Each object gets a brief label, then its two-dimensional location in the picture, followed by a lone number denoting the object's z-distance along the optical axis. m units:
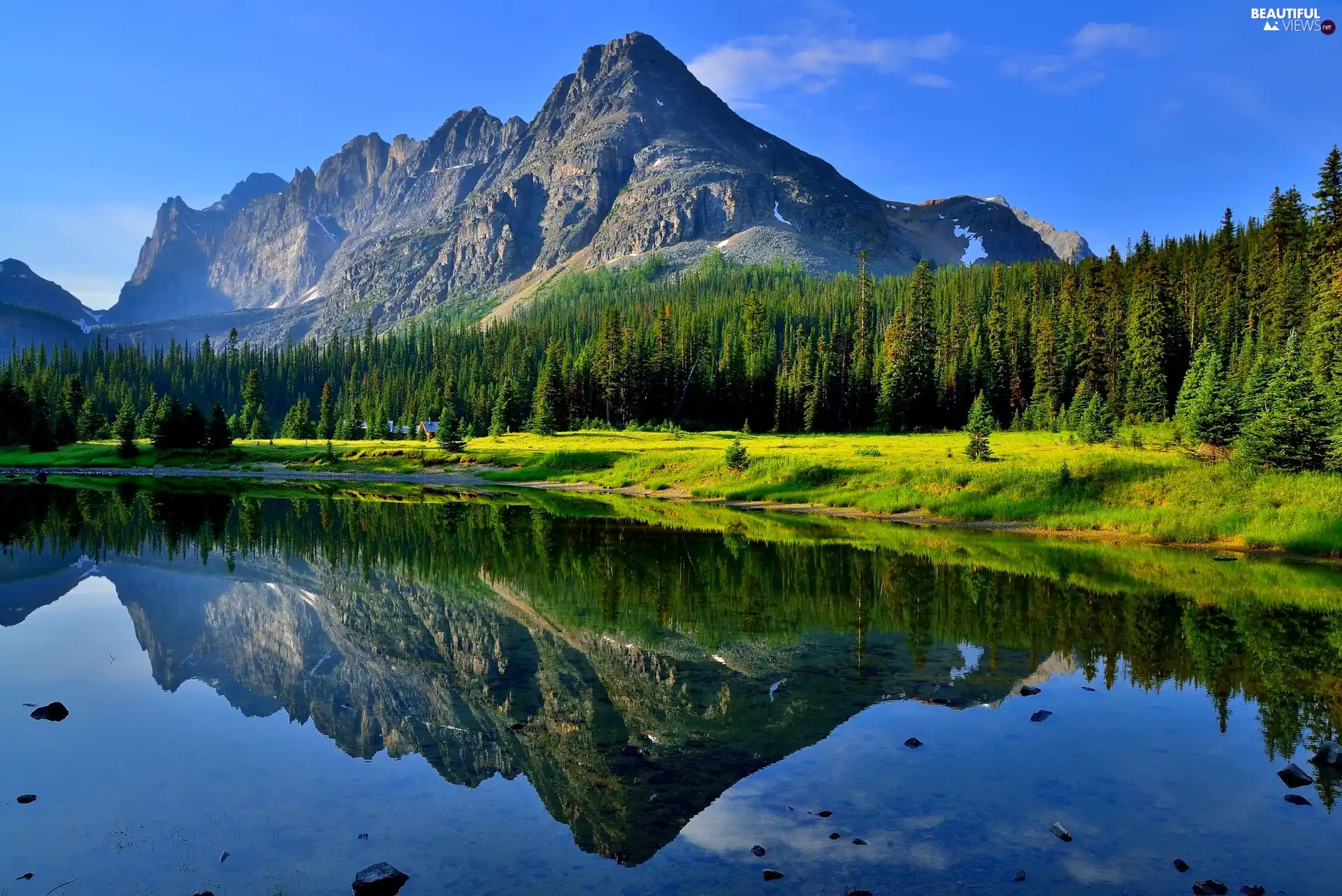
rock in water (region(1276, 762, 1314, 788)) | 11.11
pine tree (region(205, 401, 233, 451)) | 95.62
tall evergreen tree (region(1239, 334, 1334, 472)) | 37.47
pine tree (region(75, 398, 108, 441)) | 110.06
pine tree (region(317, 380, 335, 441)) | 138.25
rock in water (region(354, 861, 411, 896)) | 7.93
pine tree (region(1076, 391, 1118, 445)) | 68.62
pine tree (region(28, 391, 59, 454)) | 96.25
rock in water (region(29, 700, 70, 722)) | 13.12
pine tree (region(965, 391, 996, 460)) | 52.47
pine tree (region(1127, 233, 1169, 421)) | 87.75
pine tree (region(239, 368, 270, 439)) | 138.88
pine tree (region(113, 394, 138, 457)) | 91.12
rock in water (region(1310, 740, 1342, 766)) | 11.80
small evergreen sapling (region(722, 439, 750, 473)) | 59.06
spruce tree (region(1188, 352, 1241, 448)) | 50.81
